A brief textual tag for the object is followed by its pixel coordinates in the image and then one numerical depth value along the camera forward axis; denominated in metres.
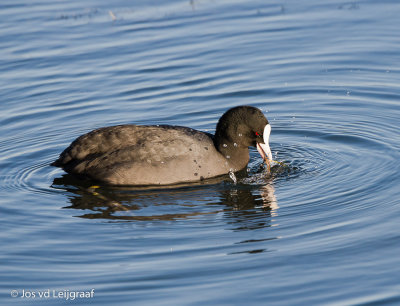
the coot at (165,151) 18.39
